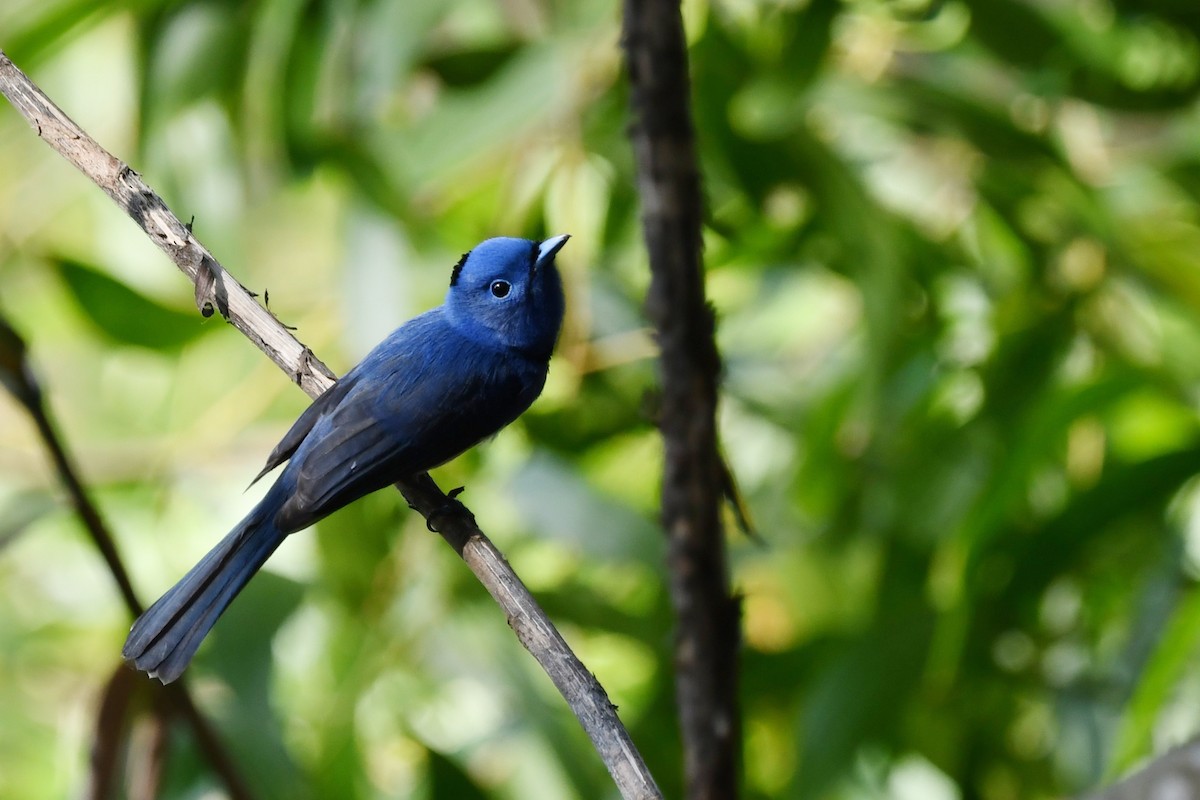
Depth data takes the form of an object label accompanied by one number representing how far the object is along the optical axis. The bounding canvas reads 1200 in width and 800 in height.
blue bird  5.37
